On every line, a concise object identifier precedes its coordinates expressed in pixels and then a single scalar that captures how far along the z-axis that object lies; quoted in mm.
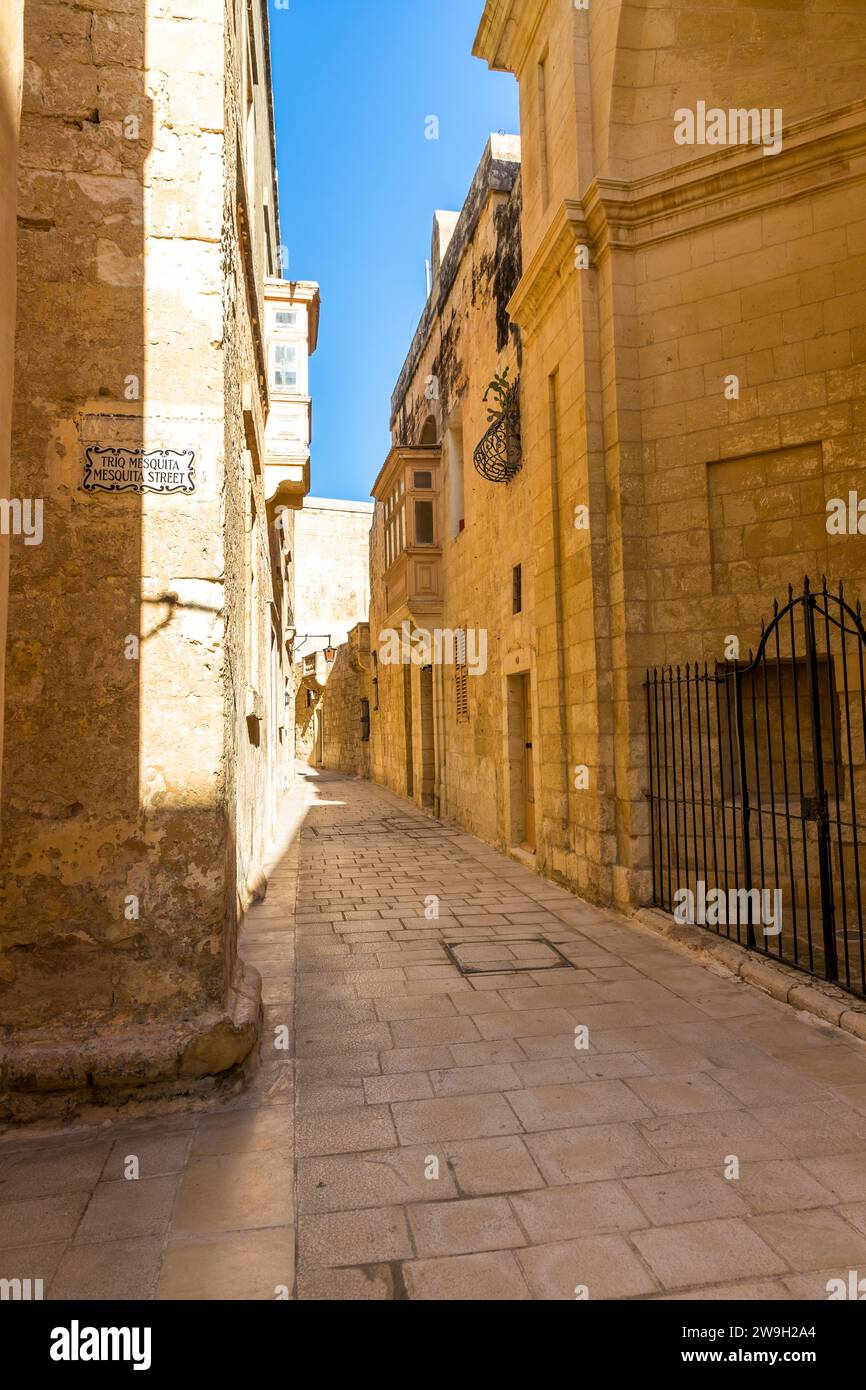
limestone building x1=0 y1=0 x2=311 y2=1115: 3033
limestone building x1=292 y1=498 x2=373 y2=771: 30781
